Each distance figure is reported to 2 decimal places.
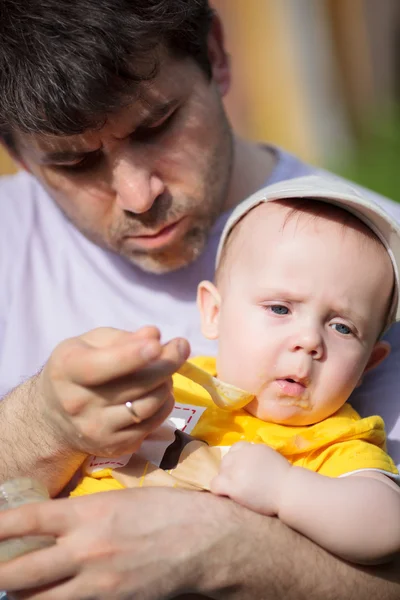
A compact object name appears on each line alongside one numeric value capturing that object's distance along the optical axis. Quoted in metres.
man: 0.85
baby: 0.89
